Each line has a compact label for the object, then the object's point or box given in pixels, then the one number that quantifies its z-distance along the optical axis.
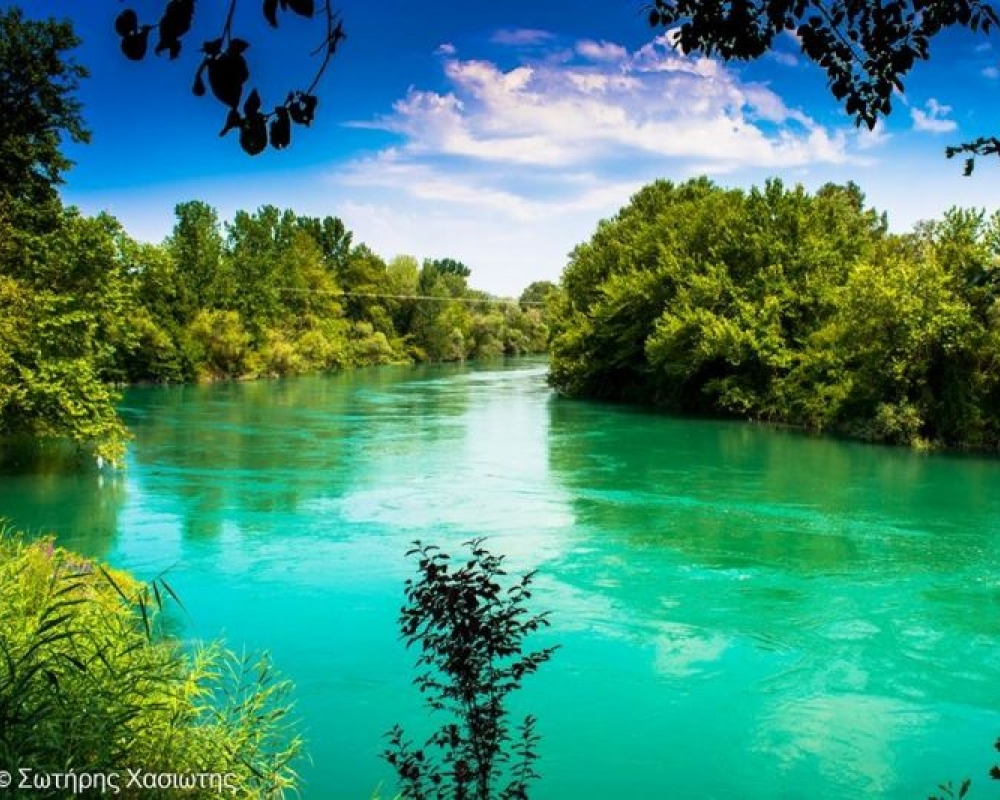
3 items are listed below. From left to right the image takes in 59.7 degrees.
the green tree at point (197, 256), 64.12
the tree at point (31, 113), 20.00
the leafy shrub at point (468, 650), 5.07
